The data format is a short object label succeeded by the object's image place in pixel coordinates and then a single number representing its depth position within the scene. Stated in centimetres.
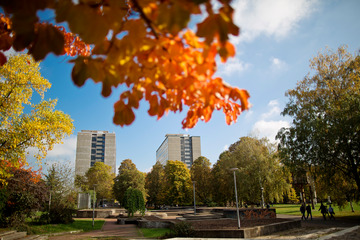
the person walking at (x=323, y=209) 1747
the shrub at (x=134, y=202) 2267
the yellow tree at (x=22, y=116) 803
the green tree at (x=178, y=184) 4144
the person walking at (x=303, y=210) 1796
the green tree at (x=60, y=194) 1770
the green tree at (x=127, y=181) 3444
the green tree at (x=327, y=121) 1471
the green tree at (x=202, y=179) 4000
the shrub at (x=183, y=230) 1050
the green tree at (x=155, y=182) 4678
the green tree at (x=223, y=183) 2556
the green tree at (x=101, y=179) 4353
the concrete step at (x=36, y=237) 1107
